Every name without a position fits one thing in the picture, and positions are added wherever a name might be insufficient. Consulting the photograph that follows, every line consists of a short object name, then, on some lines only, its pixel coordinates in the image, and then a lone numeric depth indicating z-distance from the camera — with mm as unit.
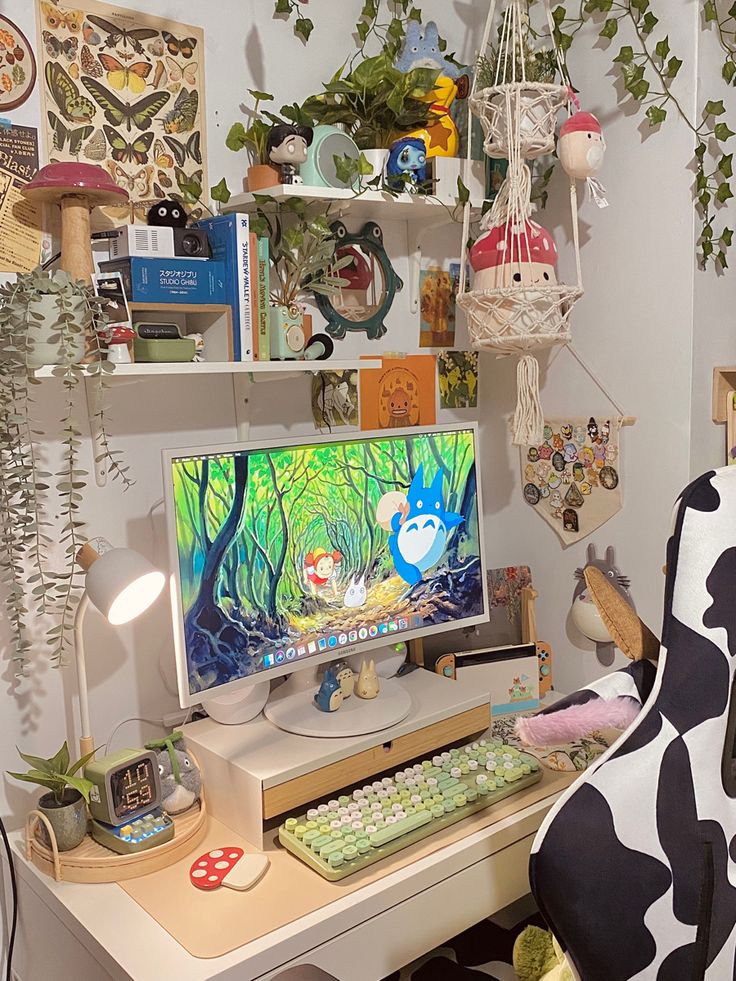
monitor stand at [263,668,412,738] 1490
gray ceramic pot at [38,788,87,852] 1309
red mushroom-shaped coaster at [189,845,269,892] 1258
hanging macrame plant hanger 1646
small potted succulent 1309
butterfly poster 1459
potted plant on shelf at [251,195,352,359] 1581
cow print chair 816
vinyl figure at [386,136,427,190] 1725
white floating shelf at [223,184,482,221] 1562
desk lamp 1281
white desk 1135
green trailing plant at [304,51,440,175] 1652
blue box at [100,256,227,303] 1401
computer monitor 1365
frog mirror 1845
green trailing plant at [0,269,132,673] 1246
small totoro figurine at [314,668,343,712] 1560
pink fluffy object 919
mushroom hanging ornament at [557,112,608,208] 1663
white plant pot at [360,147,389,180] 1694
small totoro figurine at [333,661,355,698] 1576
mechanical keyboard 1292
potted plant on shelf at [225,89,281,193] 1595
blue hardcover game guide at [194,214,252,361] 1479
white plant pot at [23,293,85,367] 1256
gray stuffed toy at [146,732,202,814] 1417
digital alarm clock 1310
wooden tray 1284
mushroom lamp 1310
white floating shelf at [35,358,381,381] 1347
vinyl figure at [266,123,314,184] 1568
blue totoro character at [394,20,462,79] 1849
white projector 1415
